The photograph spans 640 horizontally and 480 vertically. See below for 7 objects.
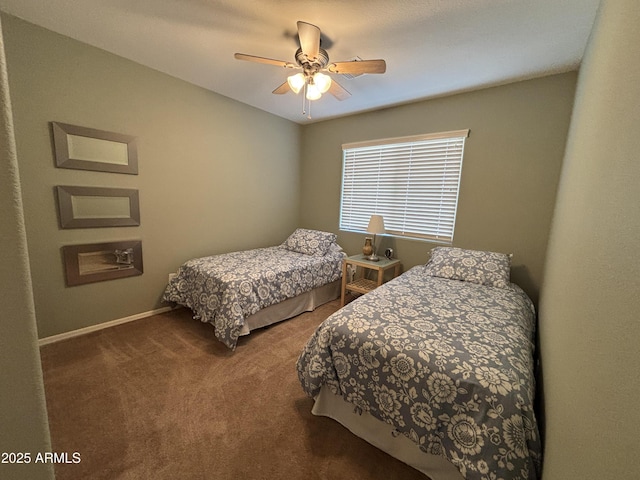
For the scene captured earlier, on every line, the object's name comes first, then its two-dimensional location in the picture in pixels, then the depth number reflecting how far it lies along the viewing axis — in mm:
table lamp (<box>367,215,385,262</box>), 2968
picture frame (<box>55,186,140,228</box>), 2043
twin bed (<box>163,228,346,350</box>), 2141
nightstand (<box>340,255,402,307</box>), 2760
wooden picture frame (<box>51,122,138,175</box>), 1981
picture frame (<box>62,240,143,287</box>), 2129
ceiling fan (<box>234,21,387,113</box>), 1551
